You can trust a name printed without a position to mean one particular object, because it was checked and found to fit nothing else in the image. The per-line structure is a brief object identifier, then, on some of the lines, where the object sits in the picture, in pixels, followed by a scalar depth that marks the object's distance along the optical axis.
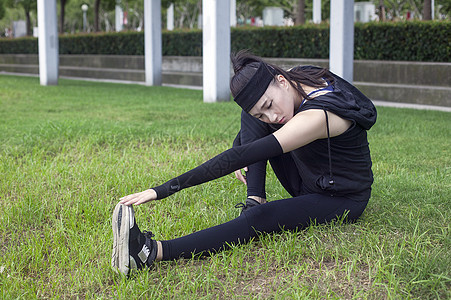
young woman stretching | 2.62
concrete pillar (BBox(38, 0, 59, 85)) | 15.04
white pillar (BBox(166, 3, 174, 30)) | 32.92
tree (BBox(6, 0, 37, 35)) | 27.56
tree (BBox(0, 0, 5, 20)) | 33.46
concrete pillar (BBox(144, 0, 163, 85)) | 15.74
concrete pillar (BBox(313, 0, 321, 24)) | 20.34
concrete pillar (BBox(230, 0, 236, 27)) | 21.56
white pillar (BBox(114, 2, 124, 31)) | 34.08
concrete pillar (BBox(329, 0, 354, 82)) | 10.07
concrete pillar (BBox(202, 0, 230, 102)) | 10.44
